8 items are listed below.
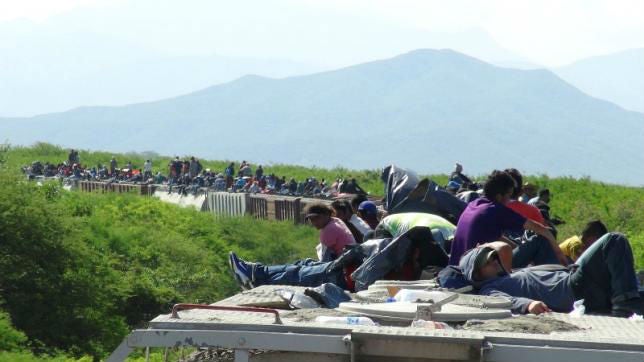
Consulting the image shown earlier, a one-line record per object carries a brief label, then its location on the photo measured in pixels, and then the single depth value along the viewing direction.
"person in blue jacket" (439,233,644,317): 16.37
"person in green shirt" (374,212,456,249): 22.34
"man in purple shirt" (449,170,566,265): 19.62
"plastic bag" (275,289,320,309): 15.25
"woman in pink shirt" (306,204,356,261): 24.20
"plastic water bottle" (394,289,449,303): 14.71
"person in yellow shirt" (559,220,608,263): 21.48
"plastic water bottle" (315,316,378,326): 13.09
